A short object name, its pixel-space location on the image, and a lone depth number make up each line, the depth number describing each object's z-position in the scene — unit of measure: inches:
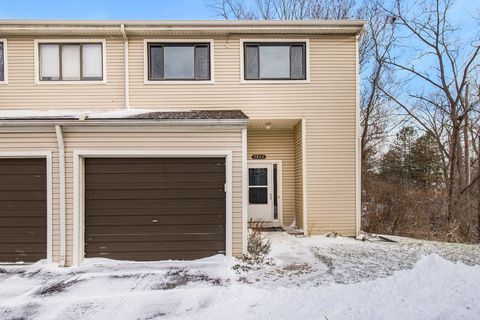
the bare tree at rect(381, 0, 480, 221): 561.9
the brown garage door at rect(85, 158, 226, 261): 253.1
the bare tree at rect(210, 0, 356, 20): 679.7
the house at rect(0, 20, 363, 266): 248.5
